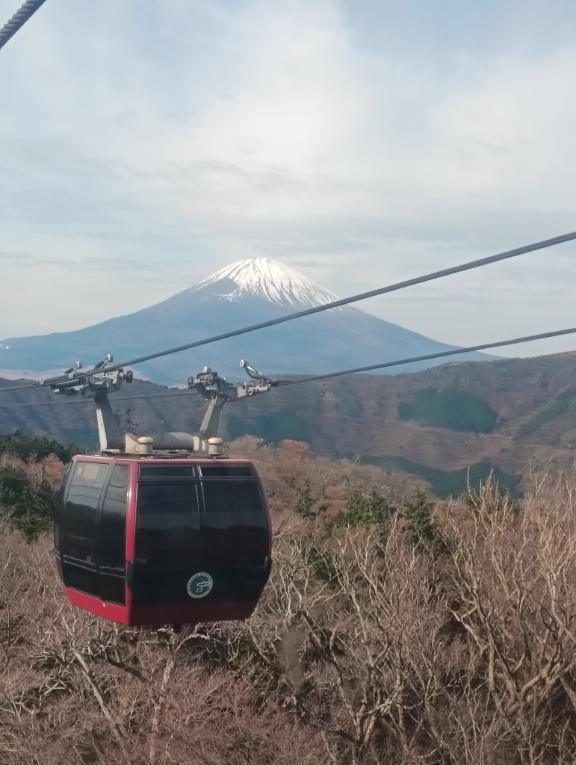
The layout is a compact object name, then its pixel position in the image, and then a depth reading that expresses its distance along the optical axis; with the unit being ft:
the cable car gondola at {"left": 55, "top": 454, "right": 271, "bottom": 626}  36.32
